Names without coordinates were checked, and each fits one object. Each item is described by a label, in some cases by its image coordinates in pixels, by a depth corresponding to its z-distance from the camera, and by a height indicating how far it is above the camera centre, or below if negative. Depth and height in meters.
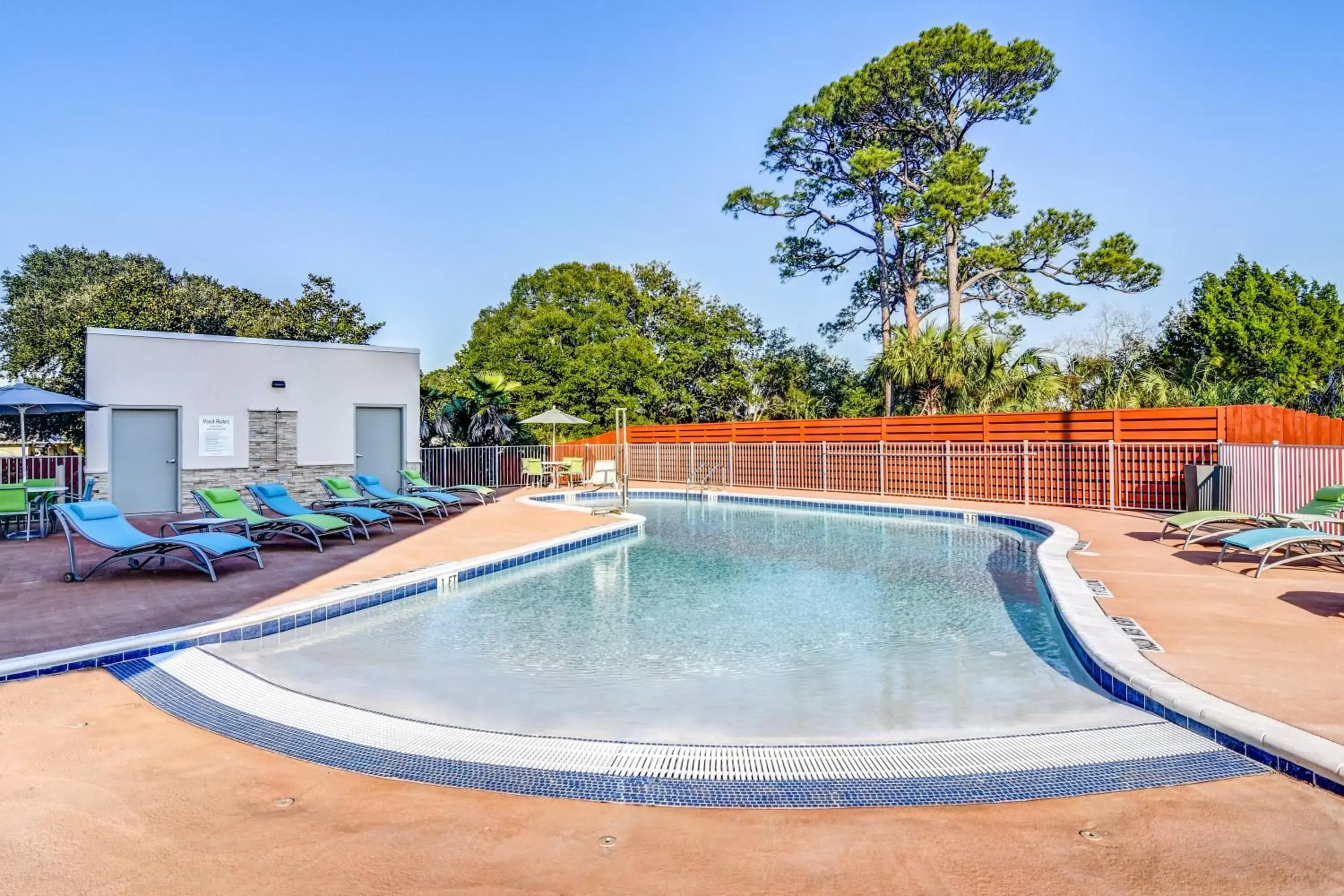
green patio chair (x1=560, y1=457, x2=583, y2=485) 19.47 -0.53
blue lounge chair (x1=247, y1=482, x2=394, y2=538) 9.90 -0.78
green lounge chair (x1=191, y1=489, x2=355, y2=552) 8.88 -0.84
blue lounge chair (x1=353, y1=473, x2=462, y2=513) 12.20 -0.74
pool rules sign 13.17 +0.21
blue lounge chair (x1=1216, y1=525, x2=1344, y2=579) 6.68 -0.88
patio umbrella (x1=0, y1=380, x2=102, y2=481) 10.10 +0.62
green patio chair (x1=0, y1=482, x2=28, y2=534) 9.37 -0.62
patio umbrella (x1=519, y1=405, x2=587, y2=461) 18.31 +0.68
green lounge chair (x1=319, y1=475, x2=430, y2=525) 11.69 -0.79
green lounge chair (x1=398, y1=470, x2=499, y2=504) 13.95 -0.72
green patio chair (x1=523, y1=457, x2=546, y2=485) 18.88 -0.49
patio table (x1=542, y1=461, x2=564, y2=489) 19.33 -0.57
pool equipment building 12.44 +0.61
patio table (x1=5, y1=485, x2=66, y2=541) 9.77 -0.68
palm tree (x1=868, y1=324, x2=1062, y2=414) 16.91 +1.60
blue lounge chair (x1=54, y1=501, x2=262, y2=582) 6.98 -0.84
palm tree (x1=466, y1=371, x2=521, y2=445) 20.30 +1.03
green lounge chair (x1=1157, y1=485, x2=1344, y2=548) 8.27 -0.80
